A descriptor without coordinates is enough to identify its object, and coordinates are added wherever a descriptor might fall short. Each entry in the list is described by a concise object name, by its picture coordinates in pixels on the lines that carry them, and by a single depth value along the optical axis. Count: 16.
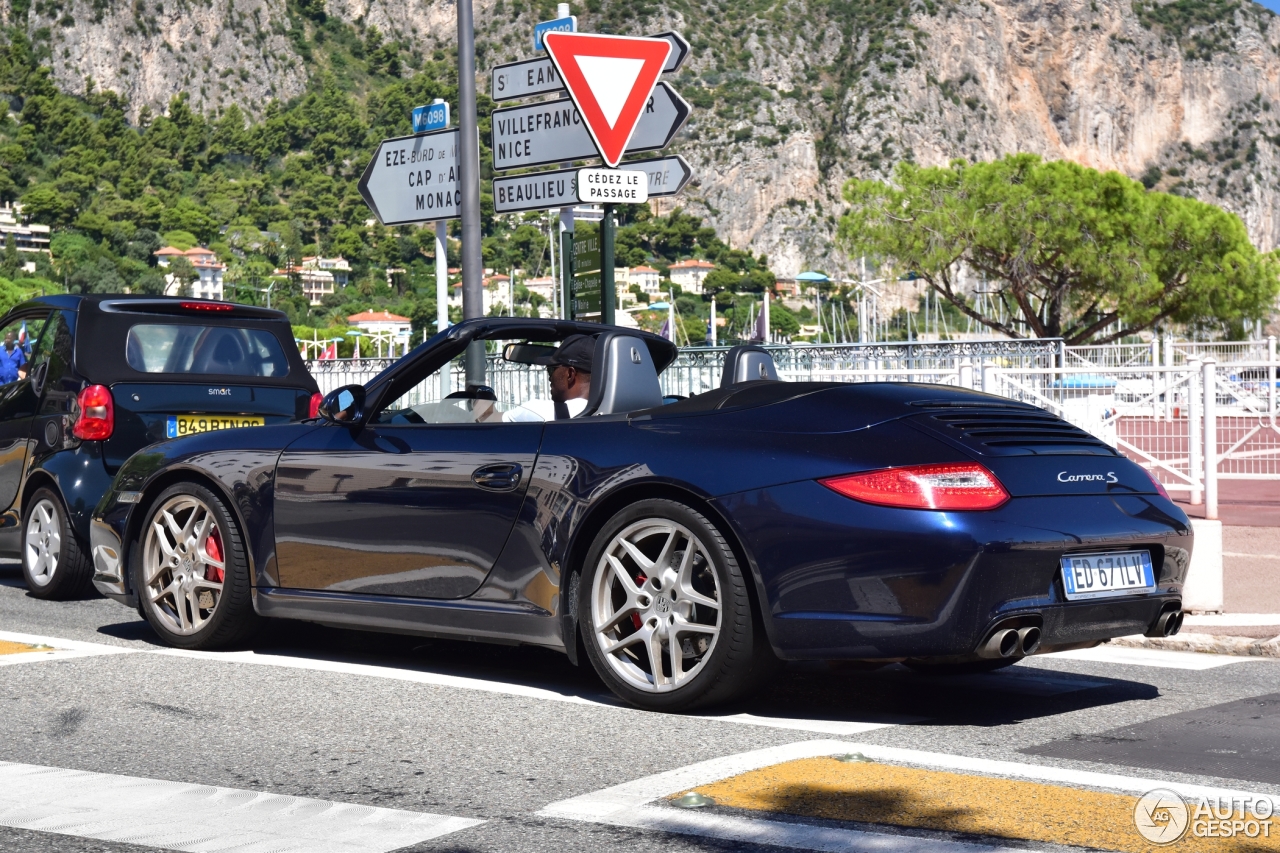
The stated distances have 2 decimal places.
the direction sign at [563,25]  11.12
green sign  9.76
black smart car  8.09
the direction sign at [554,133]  9.92
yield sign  7.82
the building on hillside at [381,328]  134.01
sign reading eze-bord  12.50
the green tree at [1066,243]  57.81
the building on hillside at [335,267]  178.88
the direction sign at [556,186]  9.96
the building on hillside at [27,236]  174.75
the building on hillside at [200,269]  165.62
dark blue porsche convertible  4.53
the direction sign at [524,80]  10.86
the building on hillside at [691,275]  164.25
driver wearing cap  5.70
